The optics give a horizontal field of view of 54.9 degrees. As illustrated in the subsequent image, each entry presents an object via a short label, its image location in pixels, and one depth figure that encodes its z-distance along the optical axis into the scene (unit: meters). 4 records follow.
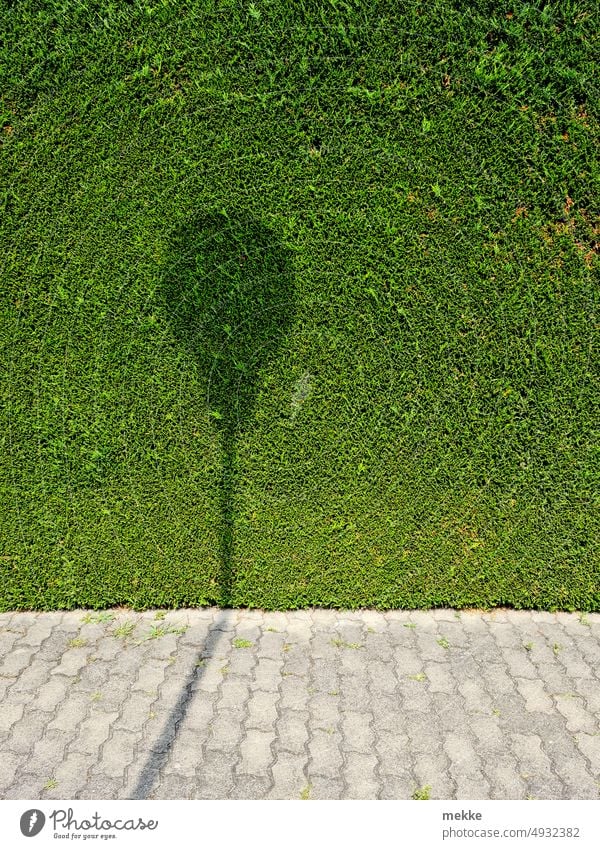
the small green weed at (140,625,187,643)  3.64
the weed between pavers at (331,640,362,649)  3.57
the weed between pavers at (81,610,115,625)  3.80
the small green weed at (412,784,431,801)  2.54
